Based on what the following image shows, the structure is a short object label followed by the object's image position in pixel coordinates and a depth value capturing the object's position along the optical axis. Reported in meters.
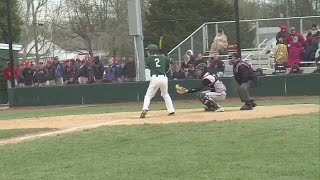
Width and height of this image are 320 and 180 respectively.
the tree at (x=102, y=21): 57.44
